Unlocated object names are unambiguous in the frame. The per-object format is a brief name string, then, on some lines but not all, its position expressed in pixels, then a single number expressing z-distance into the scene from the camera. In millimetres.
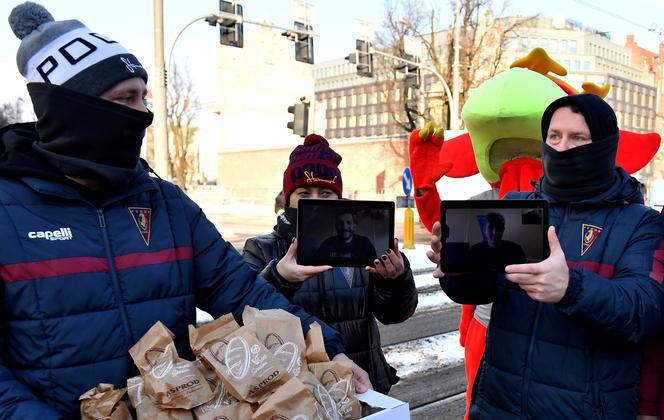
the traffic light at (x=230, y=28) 11844
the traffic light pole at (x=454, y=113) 17734
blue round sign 13135
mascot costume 3422
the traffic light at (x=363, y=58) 15479
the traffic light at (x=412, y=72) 16906
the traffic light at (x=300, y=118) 12664
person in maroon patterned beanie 2484
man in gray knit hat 1467
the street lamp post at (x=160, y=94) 9750
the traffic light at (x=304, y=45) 13398
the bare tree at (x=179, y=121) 31500
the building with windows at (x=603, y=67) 65062
